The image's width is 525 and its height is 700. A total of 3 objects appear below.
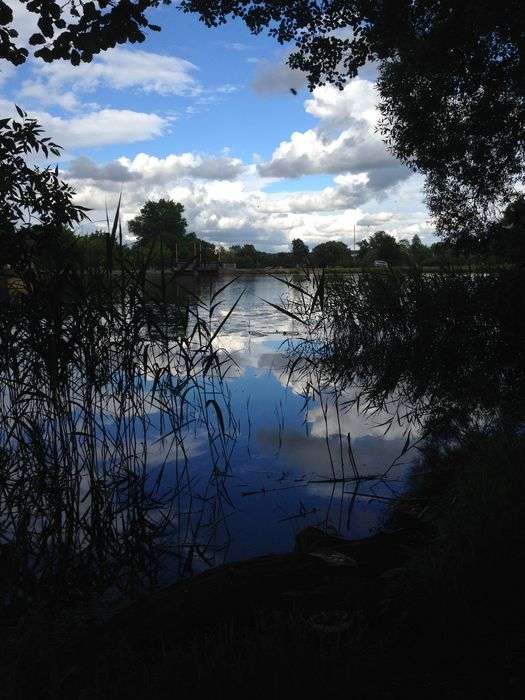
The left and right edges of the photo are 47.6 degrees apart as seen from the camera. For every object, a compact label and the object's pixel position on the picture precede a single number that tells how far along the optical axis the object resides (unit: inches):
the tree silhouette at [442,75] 436.8
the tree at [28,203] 183.2
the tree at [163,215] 3767.2
